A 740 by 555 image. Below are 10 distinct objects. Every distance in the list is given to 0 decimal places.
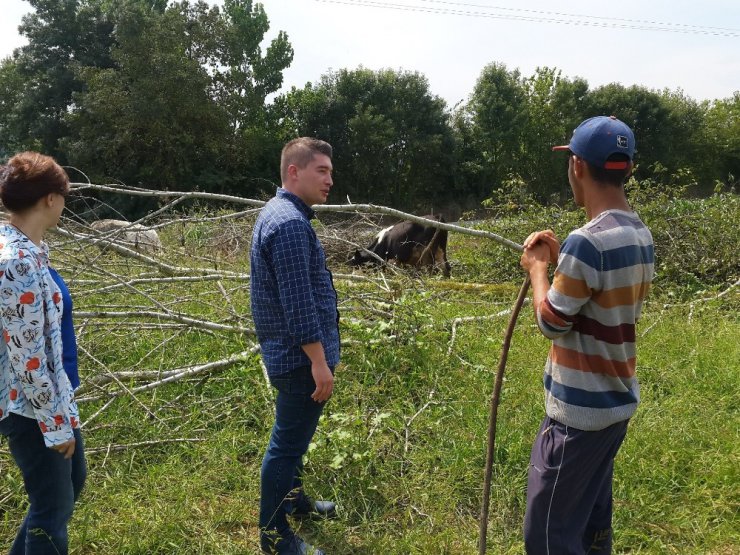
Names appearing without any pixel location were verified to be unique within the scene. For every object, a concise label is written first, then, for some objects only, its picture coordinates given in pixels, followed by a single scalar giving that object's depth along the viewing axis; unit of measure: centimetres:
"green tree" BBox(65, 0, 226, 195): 2075
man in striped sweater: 171
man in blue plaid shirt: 219
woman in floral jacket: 182
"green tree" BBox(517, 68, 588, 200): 2752
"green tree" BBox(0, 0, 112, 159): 2306
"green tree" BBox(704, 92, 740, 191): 3358
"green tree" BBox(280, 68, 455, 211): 2516
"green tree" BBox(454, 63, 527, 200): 2700
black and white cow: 926
